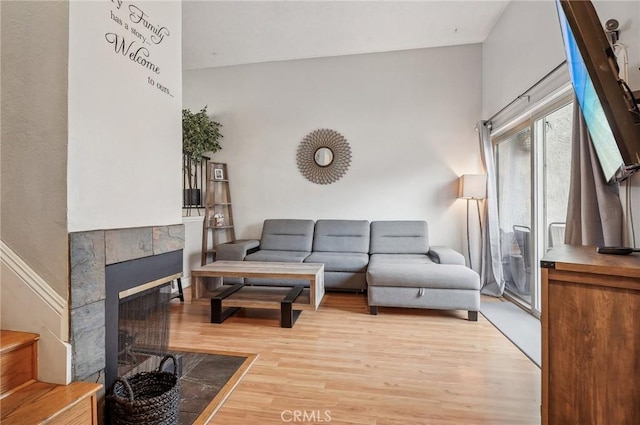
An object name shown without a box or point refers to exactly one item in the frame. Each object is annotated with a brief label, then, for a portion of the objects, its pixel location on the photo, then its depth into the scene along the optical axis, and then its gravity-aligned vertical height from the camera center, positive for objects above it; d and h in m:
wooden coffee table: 2.52 -0.73
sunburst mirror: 4.11 +0.85
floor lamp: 3.43 +0.33
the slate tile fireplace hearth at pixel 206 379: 1.44 -0.96
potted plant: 3.81 +0.98
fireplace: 1.05 -0.30
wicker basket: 1.10 -0.76
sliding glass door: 2.44 +0.20
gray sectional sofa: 2.64 -0.50
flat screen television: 1.04 +0.54
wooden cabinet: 0.88 -0.42
